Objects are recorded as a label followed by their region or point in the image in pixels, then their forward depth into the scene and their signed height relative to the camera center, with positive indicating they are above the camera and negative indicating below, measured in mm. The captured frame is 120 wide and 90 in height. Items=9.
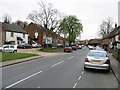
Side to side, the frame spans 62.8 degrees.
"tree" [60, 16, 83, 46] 43186 +7537
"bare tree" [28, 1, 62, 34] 26867 +7399
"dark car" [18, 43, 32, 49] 25280 -498
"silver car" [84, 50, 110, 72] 6539 -1213
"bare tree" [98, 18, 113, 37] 44459 +7309
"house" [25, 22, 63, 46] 38046 +4293
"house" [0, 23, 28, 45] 25507 +2768
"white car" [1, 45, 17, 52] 16576 -669
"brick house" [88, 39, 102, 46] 68481 +1280
